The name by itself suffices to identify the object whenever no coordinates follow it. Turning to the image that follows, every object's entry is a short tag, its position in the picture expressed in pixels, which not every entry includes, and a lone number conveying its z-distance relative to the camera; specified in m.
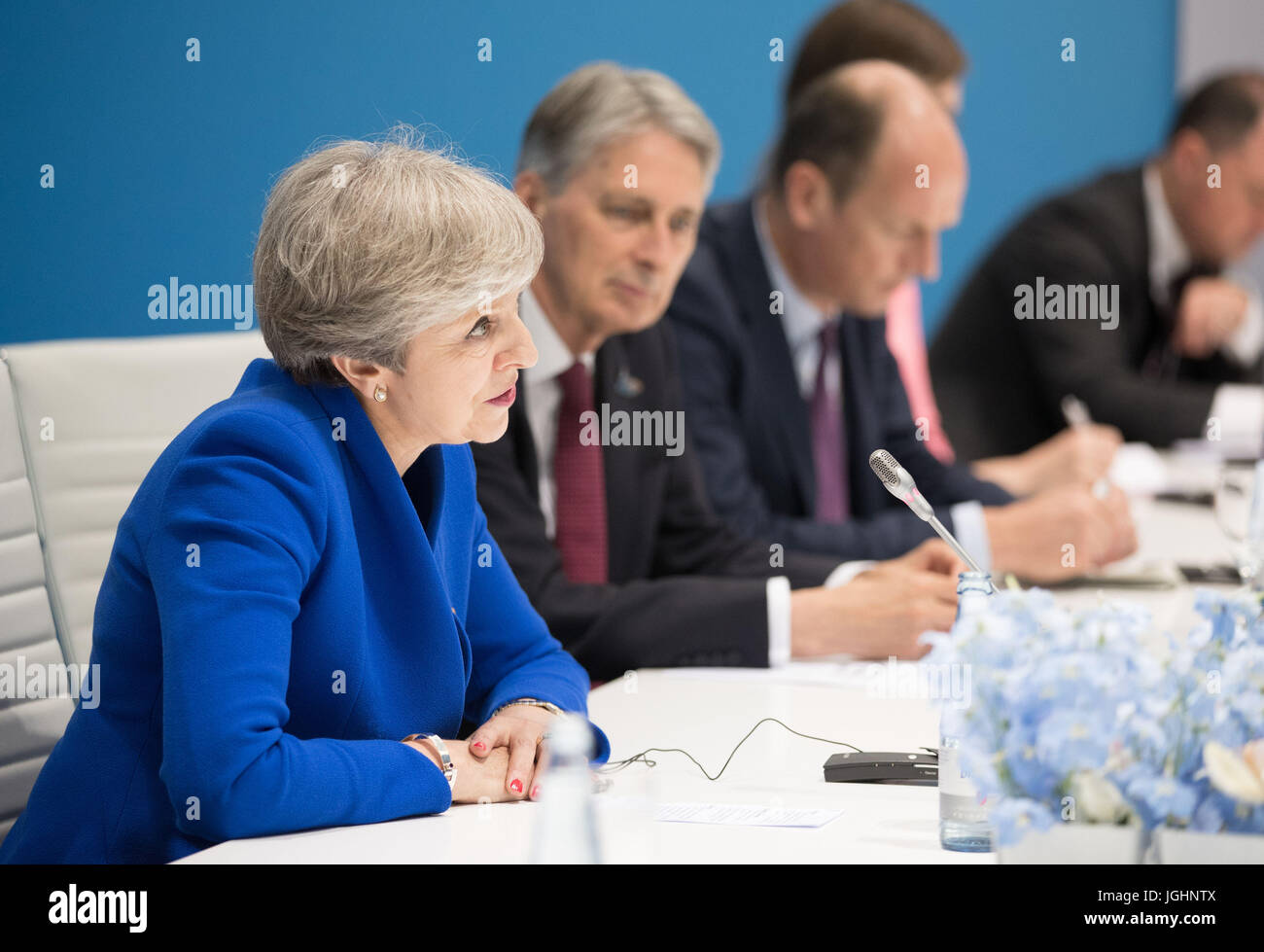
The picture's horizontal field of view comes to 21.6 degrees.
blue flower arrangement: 2.17
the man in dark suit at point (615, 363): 3.50
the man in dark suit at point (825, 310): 3.81
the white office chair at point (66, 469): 3.16
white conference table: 2.70
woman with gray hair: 2.80
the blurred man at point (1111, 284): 4.98
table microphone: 2.92
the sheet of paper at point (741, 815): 2.83
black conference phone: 2.93
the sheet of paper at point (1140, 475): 4.35
